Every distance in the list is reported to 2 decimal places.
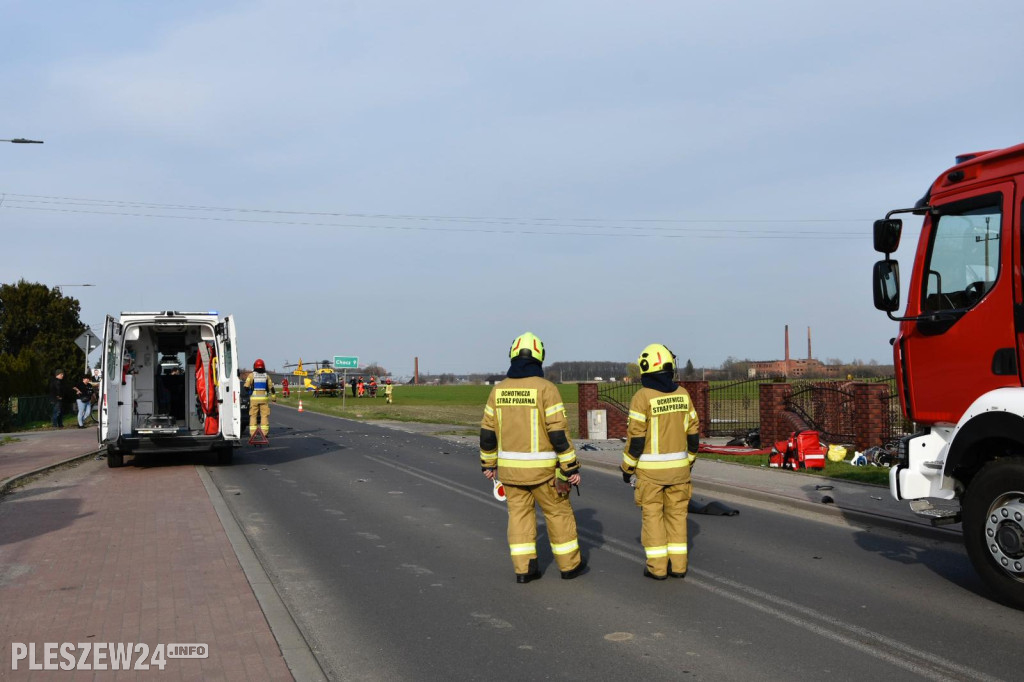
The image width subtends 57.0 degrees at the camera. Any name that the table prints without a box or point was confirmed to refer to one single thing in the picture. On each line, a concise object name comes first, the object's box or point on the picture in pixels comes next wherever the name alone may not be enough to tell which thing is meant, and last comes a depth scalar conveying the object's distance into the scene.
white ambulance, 16.16
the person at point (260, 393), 20.80
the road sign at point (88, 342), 22.20
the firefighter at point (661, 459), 7.33
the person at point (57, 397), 27.89
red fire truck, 6.55
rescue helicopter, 69.00
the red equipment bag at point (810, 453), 15.55
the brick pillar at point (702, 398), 21.81
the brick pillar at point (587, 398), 23.27
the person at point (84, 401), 28.74
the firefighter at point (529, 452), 7.16
